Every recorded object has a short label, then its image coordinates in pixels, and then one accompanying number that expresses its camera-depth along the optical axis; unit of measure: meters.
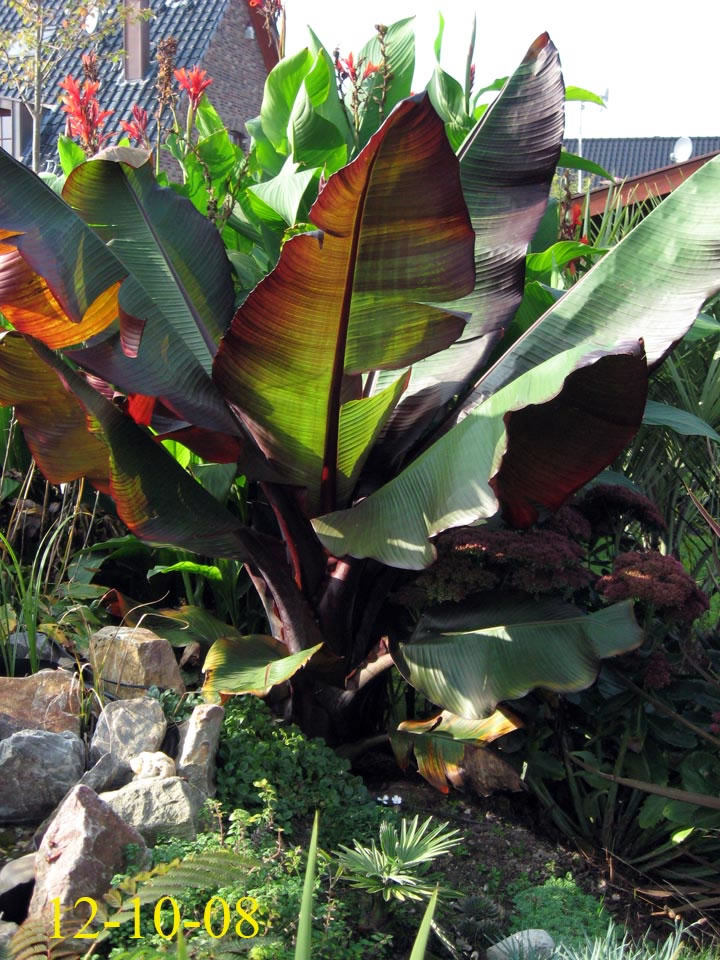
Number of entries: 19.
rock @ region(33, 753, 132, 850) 2.74
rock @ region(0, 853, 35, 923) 2.32
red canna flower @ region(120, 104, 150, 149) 4.37
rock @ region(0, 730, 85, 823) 2.67
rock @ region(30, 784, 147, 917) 2.22
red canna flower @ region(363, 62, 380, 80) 4.20
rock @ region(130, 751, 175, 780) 2.76
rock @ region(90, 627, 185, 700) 3.16
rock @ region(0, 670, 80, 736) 3.00
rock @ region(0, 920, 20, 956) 2.16
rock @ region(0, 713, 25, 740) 2.94
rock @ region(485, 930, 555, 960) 2.47
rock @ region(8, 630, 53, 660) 3.50
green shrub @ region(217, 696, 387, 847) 2.85
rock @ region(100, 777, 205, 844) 2.56
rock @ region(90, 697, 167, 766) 2.89
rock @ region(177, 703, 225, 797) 2.79
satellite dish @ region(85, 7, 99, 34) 11.34
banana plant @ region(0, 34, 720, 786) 2.61
